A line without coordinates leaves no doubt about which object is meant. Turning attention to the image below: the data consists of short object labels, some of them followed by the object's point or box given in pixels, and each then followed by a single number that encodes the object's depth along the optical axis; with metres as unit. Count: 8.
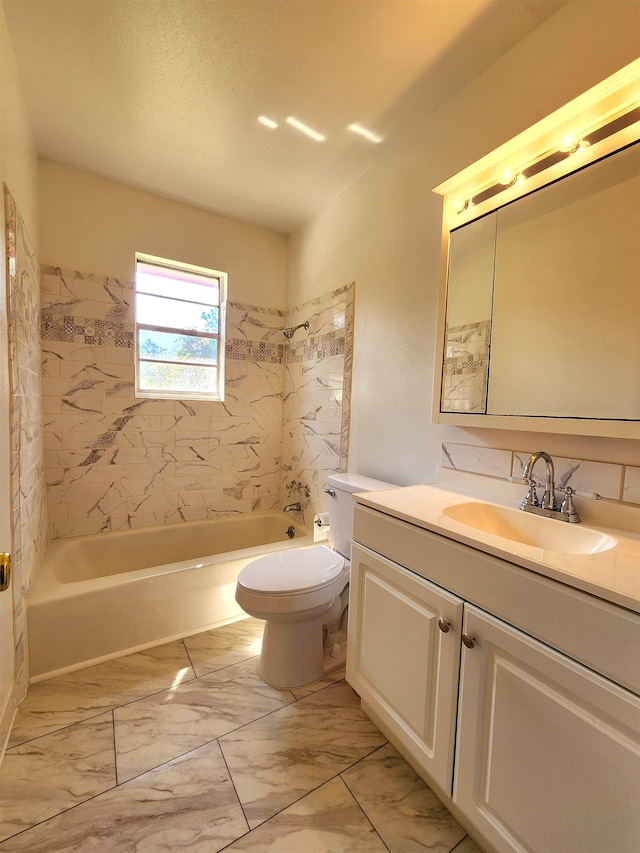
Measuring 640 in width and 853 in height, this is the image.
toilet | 1.46
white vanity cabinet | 0.66
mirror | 1.04
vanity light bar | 1.03
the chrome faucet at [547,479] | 1.12
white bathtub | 1.58
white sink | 1.01
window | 2.42
